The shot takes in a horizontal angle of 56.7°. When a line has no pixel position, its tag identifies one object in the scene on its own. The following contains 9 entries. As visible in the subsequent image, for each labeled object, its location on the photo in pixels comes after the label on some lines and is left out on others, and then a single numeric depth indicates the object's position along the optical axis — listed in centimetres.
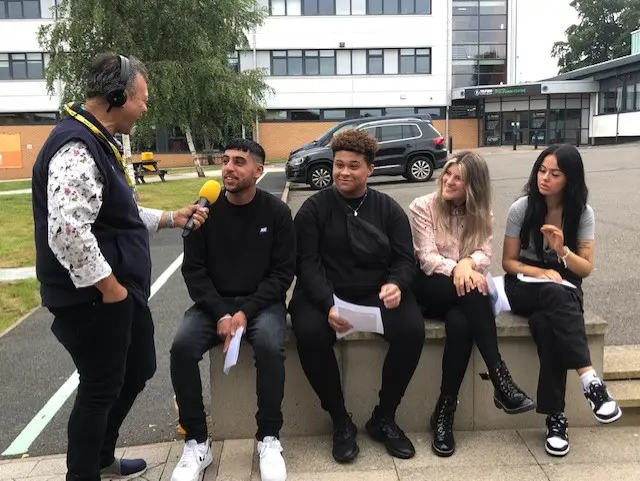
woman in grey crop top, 309
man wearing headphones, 230
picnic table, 2212
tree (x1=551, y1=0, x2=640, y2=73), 5831
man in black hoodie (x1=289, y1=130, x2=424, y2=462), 312
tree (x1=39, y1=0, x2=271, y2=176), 1831
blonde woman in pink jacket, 315
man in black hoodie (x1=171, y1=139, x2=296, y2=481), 298
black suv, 1725
